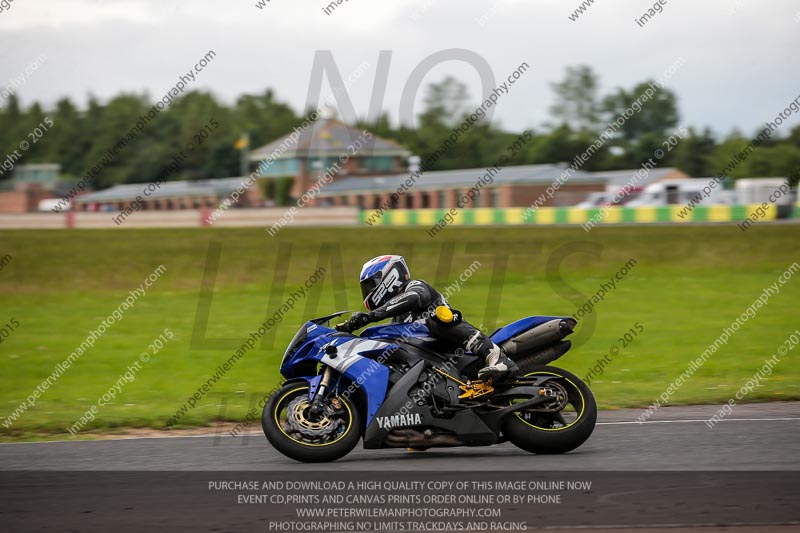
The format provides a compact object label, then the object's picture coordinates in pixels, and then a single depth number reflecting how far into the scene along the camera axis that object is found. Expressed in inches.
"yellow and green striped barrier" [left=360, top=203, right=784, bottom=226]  1882.4
